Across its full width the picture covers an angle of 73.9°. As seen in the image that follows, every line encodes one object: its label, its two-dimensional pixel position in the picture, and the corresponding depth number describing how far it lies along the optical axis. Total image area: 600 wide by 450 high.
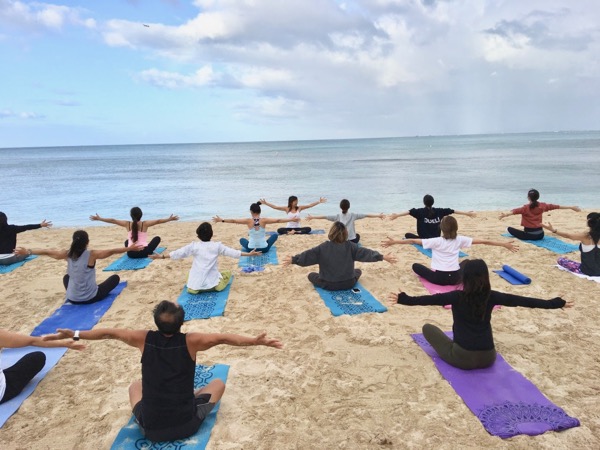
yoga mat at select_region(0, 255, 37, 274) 8.09
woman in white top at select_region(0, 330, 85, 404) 3.19
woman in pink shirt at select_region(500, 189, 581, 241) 9.09
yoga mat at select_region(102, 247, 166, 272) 7.99
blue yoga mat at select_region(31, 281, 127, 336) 5.29
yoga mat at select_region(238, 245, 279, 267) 8.11
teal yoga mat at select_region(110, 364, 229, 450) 3.04
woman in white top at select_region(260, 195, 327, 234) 10.73
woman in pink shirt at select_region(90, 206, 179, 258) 8.14
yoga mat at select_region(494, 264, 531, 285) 6.57
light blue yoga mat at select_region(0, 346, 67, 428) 3.58
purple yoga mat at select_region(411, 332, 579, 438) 3.21
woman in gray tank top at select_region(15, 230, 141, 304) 5.66
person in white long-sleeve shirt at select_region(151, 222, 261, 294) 6.11
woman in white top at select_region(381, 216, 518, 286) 6.11
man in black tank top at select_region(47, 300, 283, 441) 2.90
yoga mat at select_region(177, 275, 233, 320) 5.64
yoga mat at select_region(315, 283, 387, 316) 5.61
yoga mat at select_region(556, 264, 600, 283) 6.50
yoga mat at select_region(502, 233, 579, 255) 8.52
